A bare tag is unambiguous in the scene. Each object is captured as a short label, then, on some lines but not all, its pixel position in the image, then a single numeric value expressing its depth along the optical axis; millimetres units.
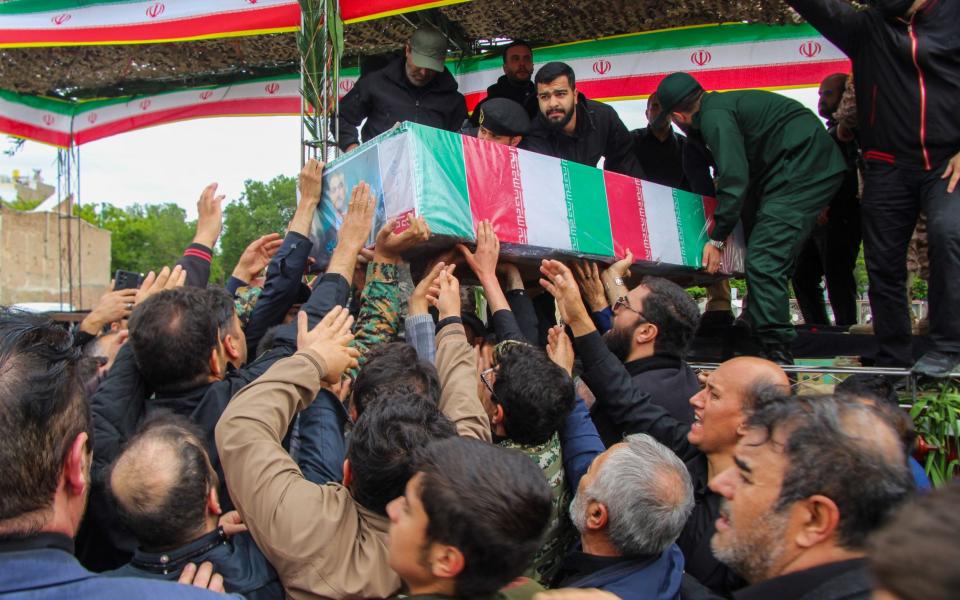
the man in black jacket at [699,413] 2064
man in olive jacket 3520
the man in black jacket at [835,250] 4668
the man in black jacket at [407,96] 4270
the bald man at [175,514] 1603
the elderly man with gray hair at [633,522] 1759
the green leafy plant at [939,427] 2771
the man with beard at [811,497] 1315
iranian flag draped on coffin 2889
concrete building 20406
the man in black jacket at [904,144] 2969
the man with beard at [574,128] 3842
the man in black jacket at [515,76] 4957
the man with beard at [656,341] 2691
